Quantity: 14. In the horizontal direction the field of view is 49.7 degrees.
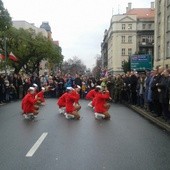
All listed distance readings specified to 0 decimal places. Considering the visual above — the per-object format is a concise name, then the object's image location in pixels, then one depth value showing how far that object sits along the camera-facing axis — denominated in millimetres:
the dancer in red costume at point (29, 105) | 7410
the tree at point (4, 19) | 14881
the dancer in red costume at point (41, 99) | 9945
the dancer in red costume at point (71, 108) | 7335
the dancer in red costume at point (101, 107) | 7398
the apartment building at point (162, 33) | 20835
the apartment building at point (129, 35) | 47204
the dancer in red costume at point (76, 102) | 7661
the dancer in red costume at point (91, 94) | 9584
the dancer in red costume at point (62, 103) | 8098
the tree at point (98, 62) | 69724
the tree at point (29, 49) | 31050
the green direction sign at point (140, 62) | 13587
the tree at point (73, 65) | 58084
